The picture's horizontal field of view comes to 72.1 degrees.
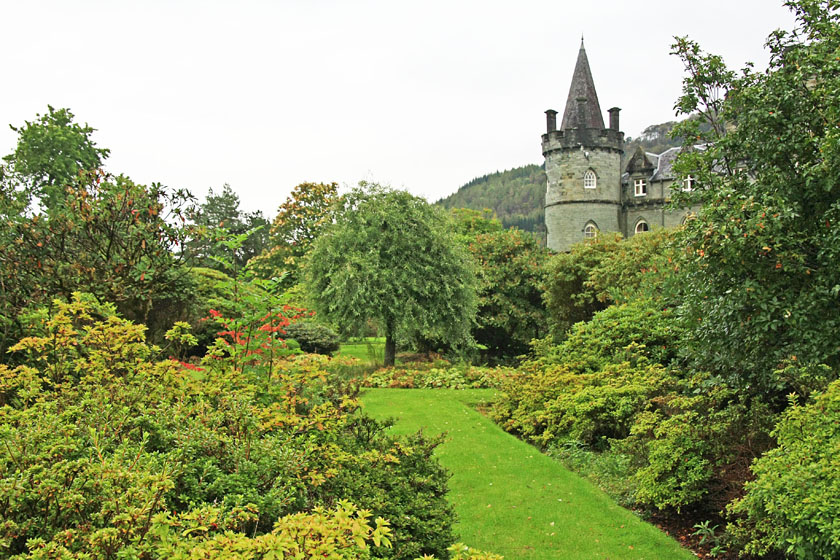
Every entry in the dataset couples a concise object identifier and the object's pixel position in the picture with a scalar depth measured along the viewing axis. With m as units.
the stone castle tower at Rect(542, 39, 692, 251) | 40.41
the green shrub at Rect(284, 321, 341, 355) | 22.57
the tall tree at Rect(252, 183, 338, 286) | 35.41
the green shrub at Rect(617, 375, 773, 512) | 5.88
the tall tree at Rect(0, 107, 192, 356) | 7.51
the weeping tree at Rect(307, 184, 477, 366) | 16.62
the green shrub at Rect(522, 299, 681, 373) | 10.51
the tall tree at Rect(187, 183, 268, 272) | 53.50
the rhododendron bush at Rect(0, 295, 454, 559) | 2.53
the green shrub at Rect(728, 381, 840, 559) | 4.07
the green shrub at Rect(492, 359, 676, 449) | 8.54
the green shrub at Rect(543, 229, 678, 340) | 16.45
